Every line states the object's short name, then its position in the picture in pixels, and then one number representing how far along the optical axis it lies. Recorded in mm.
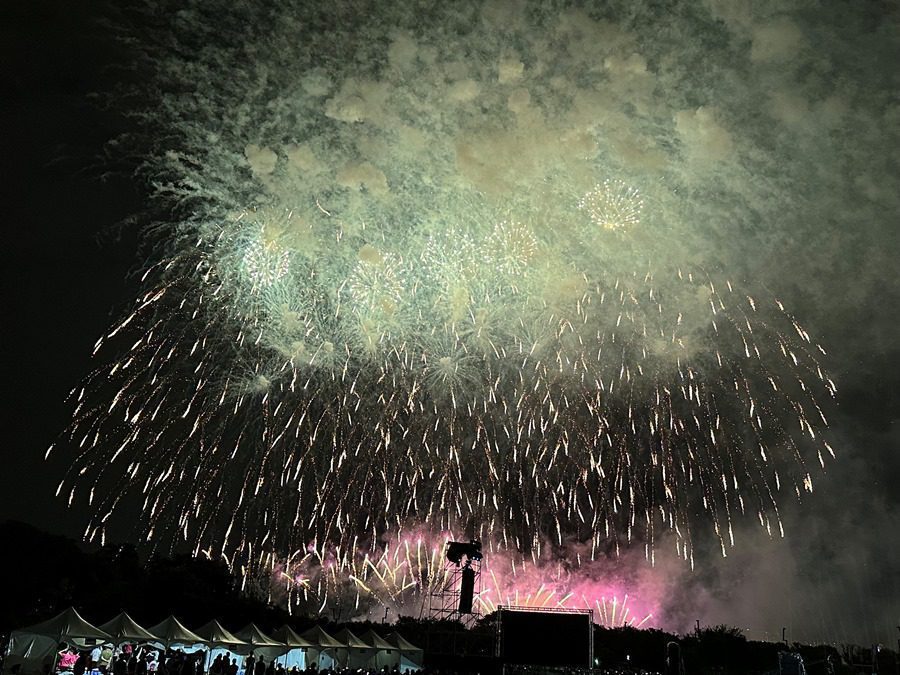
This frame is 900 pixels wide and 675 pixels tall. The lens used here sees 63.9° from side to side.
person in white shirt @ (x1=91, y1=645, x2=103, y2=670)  22141
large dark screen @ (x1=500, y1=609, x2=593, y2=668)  27297
